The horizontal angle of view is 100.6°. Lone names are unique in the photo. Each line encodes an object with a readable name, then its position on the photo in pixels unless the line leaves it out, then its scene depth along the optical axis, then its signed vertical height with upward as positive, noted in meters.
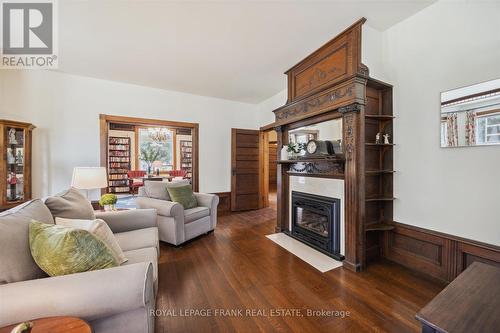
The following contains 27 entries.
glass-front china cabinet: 2.71 +0.05
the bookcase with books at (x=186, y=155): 8.88 +0.48
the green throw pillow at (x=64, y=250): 1.07 -0.44
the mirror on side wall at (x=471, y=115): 1.71 +0.44
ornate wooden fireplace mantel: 2.28 +0.39
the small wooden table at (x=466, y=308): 0.87 -0.67
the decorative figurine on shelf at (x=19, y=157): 2.95 +0.14
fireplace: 2.56 -0.79
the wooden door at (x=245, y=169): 4.97 -0.08
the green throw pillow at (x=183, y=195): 3.26 -0.47
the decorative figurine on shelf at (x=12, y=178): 2.83 -0.16
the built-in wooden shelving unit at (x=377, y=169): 2.42 -0.04
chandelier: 7.69 +1.20
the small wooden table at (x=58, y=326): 0.80 -0.64
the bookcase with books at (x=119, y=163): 7.75 +0.12
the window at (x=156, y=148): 7.80 +0.72
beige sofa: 0.92 -0.59
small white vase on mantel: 3.36 +0.19
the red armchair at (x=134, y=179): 6.60 -0.43
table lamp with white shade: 2.61 -0.15
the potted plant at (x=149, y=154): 7.92 +0.47
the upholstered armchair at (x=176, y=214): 2.86 -0.71
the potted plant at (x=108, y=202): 2.73 -0.47
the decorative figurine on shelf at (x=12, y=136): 2.83 +0.42
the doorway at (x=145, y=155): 7.18 +0.46
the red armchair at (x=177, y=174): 7.15 -0.27
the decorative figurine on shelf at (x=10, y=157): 2.81 +0.13
